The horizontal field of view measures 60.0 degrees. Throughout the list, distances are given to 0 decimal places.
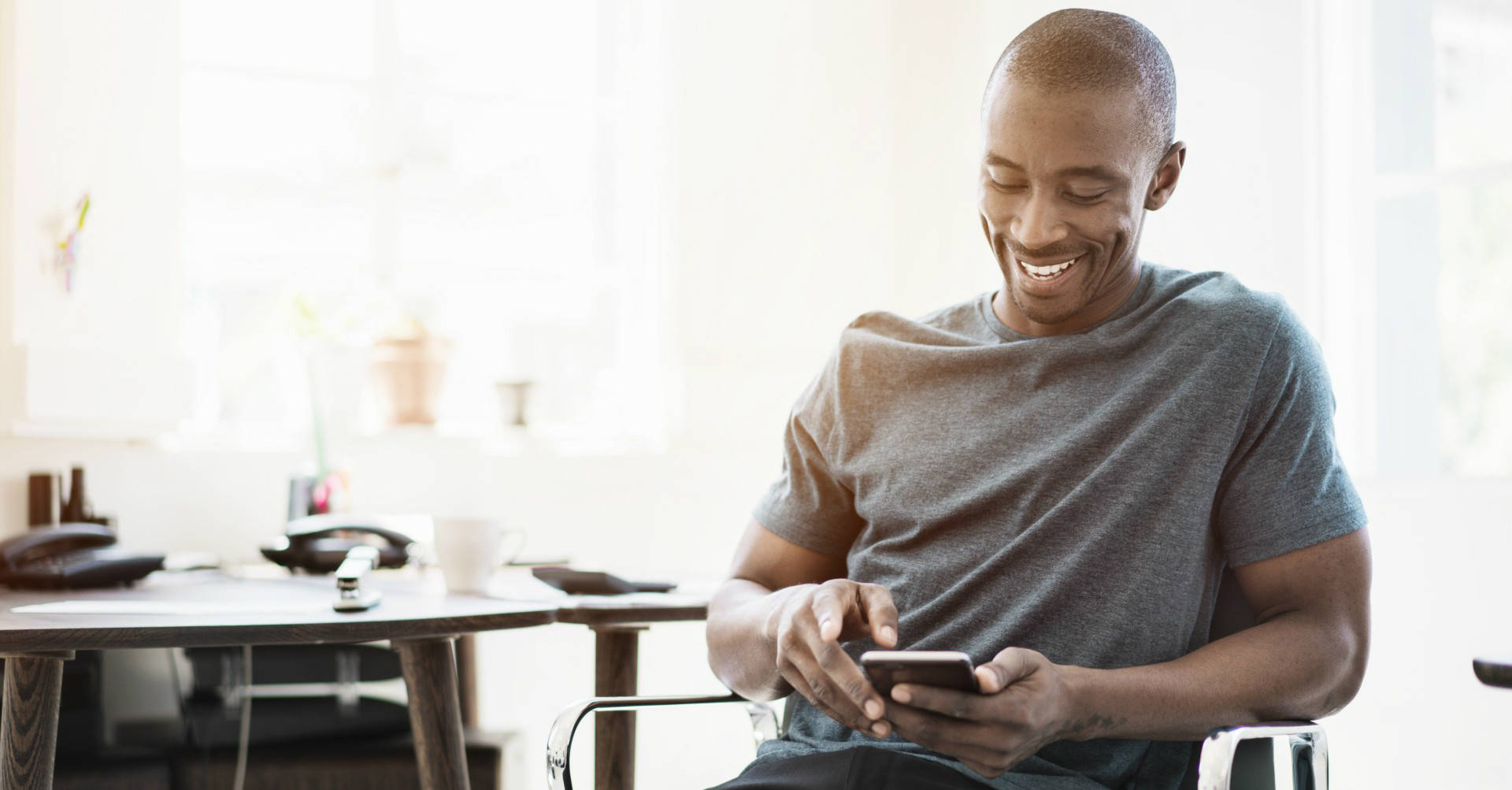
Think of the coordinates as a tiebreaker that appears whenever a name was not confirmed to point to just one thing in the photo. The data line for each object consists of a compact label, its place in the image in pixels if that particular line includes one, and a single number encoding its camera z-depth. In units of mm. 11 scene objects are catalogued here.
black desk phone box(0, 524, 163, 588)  1799
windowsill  3025
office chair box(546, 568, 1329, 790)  1119
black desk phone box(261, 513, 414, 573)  2086
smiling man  1207
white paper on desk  1484
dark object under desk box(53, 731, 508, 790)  2363
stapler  1486
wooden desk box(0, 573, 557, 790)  1294
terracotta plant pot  3121
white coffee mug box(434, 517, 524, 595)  1762
